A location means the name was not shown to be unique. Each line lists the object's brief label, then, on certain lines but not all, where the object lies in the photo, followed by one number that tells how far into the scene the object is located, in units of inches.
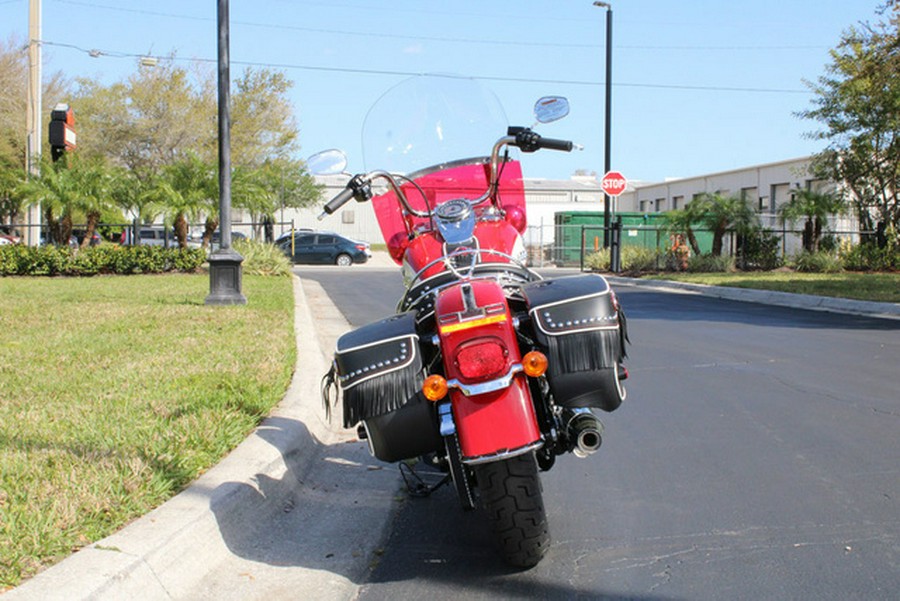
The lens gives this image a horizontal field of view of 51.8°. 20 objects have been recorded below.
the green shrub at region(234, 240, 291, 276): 909.8
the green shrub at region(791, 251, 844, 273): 959.6
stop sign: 1052.5
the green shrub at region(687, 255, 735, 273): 1015.6
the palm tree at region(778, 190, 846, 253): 991.6
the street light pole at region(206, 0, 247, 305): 529.8
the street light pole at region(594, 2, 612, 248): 1139.3
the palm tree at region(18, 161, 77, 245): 842.2
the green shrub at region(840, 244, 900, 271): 956.2
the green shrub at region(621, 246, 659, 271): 1053.8
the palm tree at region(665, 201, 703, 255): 1026.1
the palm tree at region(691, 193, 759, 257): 1021.8
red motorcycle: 130.7
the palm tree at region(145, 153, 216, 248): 900.6
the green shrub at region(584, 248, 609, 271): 1125.4
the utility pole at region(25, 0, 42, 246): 767.1
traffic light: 374.3
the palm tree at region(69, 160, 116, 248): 862.5
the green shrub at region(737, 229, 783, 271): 1037.8
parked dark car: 1409.9
